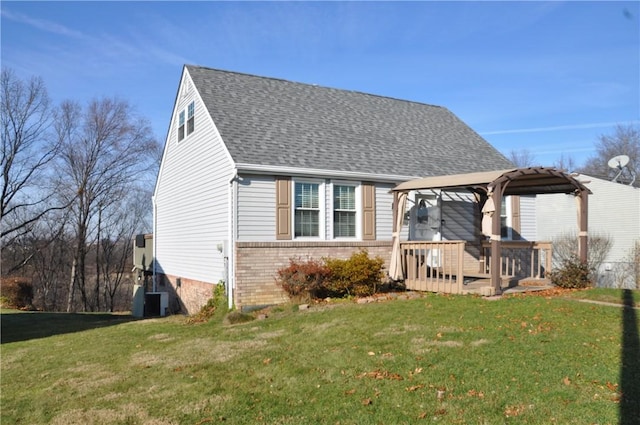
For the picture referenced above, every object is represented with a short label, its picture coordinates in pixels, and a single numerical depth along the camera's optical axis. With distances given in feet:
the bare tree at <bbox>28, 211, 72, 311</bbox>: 116.06
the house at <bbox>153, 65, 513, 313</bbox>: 43.52
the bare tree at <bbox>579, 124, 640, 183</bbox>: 127.85
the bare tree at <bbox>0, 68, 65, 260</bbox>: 103.96
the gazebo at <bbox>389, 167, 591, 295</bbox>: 38.81
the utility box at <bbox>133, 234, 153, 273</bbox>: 72.18
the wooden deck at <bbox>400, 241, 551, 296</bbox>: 40.68
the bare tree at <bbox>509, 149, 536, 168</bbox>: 170.09
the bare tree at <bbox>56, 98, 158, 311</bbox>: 112.88
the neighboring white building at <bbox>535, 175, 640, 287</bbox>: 77.41
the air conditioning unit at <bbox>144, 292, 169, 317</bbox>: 59.82
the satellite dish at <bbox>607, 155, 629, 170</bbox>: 79.49
